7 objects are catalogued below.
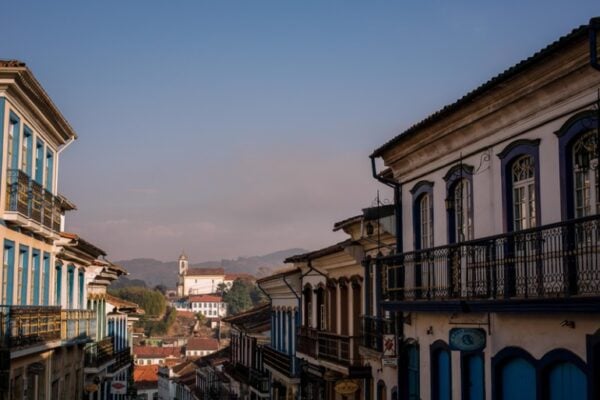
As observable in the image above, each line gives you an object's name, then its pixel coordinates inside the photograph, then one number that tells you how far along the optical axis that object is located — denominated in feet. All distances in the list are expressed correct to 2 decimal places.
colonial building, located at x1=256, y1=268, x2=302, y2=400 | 113.91
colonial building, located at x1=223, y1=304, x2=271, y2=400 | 141.18
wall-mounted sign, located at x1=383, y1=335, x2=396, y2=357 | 68.13
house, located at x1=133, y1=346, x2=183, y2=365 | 453.90
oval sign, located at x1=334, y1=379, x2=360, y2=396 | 79.10
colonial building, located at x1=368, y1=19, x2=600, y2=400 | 41.42
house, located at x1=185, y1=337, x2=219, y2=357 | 508.12
